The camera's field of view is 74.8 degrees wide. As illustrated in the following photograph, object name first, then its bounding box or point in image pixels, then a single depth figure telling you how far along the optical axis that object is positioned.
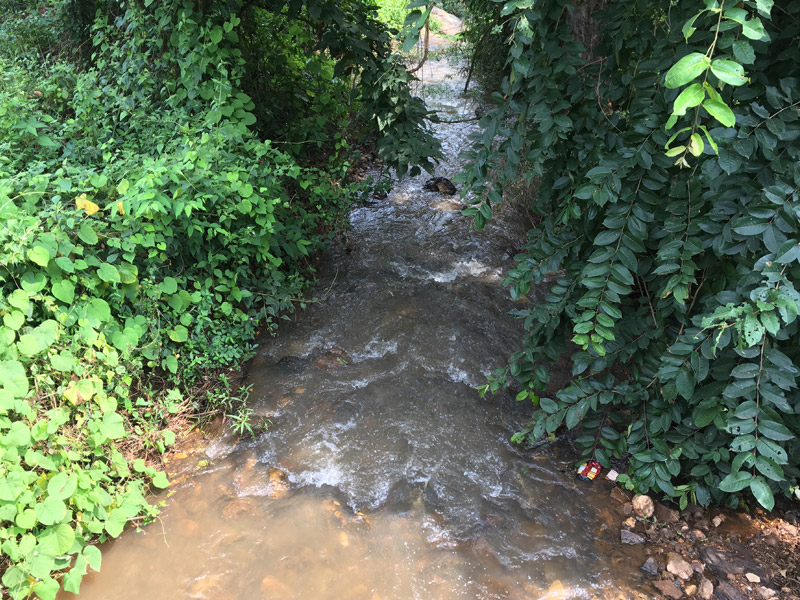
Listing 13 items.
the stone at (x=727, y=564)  2.50
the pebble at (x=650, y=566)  2.55
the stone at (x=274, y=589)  2.53
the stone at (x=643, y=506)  2.80
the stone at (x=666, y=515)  2.75
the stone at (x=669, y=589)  2.44
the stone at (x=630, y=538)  2.70
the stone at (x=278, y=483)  3.02
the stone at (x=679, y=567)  2.50
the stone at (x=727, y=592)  2.40
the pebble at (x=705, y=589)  2.41
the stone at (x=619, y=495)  2.92
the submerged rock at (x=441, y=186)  6.34
